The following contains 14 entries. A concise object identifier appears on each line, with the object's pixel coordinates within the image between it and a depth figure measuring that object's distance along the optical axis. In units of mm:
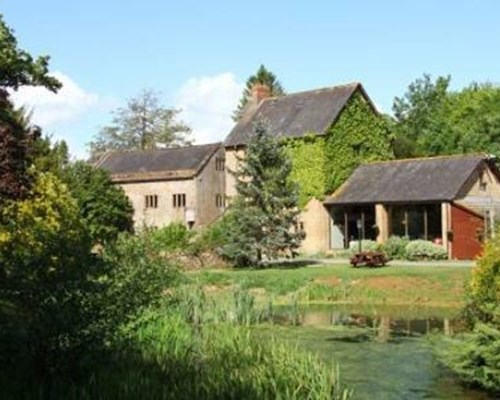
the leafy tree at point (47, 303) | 12719
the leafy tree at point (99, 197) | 55438
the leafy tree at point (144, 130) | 100938
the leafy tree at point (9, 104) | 13539
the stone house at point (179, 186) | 63812
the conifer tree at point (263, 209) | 43781
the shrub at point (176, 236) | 48688
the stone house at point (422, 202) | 47312
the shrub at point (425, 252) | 46062
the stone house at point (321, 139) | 55000
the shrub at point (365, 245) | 48656
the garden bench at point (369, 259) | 40312
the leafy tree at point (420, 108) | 93625
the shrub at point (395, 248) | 46931
